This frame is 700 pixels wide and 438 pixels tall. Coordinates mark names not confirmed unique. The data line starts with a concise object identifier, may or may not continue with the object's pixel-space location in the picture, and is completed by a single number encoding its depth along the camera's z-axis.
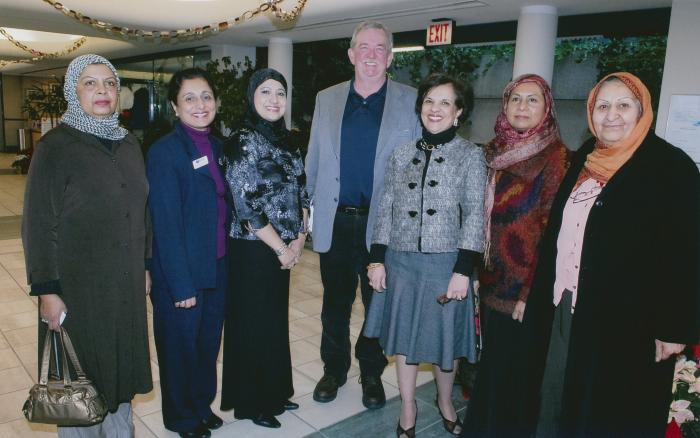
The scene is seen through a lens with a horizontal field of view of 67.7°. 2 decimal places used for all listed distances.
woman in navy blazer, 2.16
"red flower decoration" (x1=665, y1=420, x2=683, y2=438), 2.11
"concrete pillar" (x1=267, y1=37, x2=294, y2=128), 8.25
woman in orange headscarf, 1.76
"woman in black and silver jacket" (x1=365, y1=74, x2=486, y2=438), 2.23
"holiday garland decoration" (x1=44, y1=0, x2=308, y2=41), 4.68
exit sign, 5.90
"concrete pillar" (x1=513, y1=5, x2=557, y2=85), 5.17
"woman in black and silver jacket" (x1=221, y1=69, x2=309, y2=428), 2.25
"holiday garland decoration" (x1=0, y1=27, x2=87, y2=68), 6.14
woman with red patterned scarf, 2.18
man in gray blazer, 2.63
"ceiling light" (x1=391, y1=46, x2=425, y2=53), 6.77
